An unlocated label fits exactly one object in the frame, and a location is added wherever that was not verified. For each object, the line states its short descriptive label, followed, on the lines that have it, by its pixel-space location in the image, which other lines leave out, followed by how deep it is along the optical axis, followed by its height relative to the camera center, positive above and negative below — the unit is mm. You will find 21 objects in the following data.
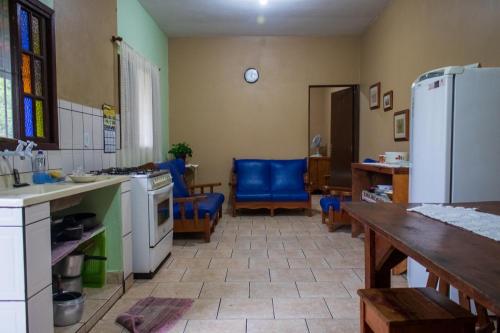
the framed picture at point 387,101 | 4679 +607
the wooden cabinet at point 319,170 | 8062 -458
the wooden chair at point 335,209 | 4527 -735
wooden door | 6230 +226
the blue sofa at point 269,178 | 5629 -451
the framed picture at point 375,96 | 5184 +739
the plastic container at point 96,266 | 2664 -828
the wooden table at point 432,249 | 816 -278
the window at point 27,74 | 2191 +475
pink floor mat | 2182 -1027
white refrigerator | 2232 +84
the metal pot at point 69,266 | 2309 -719
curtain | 3867 +465
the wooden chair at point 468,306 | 1776 -800
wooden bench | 1177 -537
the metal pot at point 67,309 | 2037 -871
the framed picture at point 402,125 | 4055 +256
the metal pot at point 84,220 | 2369 -459
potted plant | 5703 -27
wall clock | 6203 +1217
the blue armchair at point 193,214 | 4090 -713
